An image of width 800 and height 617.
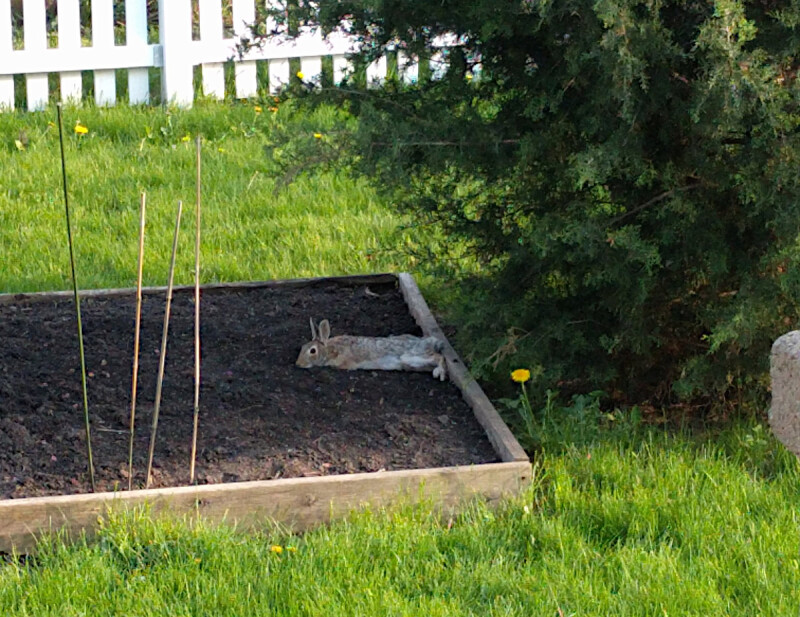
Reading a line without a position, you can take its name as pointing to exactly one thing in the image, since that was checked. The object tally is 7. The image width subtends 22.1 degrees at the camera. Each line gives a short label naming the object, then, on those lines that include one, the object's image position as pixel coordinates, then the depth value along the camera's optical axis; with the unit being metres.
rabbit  8.01
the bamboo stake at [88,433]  6.02
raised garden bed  6.22
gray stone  5.07
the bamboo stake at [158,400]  6.05
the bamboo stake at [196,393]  6.16
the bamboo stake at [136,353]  5.75
